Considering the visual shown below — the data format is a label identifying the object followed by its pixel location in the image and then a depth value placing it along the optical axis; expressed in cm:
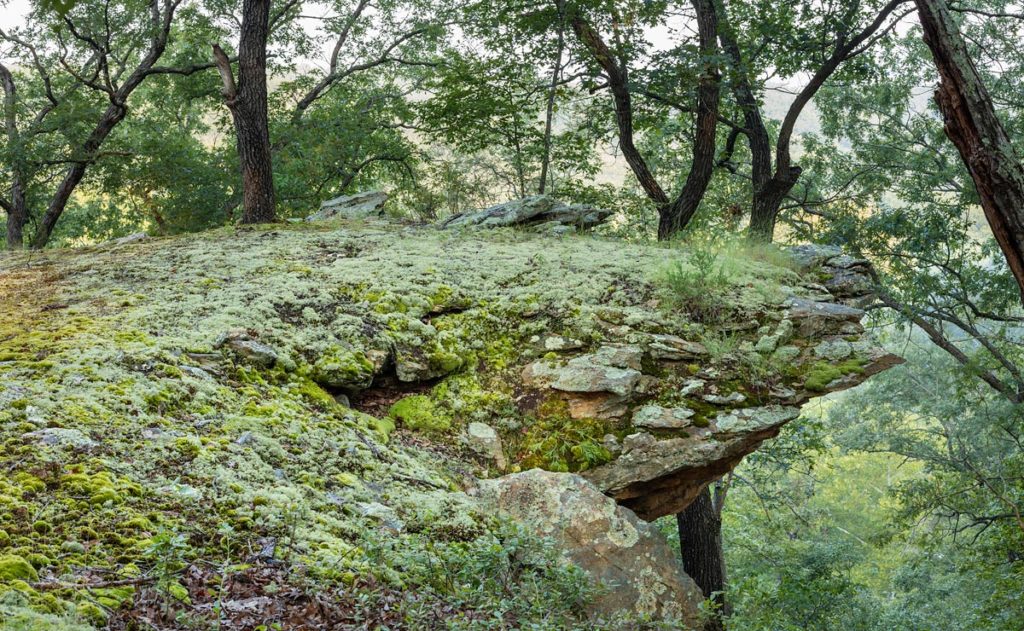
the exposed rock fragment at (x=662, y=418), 515
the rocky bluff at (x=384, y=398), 314
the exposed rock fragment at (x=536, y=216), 945
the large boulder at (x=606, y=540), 396
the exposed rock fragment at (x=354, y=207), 1006
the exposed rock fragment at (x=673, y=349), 578
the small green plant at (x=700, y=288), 633
